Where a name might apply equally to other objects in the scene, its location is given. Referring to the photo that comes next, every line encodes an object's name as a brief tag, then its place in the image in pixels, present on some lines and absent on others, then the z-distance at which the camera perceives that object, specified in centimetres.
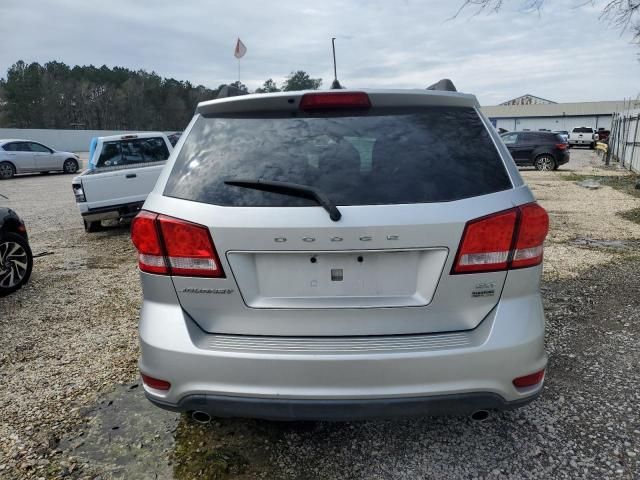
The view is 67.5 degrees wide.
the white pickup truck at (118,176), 812
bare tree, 924
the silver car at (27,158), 2130
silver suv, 190
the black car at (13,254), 527
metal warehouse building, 7531
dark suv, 2052
